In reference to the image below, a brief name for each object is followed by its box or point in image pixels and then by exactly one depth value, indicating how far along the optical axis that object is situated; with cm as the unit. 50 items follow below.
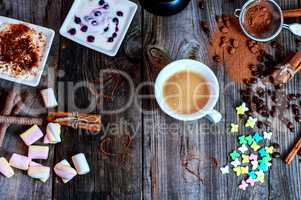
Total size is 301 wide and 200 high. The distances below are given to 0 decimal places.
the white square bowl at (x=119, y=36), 100
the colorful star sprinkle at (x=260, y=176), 98
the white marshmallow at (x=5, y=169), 96
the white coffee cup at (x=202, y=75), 95
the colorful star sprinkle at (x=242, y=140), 98
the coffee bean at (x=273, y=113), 99
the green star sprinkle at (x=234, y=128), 99
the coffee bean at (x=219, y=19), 102
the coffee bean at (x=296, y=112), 99
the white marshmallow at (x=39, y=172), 96
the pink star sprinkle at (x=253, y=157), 98
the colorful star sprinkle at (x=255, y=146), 98
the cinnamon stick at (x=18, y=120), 96
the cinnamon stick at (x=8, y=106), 96
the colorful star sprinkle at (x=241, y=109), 99
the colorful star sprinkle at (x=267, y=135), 99
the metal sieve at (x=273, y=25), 100
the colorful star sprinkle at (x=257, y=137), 98
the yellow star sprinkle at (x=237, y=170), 98
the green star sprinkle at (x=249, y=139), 98
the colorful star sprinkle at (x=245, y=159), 98
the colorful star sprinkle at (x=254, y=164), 98
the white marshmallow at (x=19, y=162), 96
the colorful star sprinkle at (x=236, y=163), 98
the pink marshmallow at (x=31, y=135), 97
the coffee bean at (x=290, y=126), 99
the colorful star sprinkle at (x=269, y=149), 98
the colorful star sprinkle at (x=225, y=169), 97
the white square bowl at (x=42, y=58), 98
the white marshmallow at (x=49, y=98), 98
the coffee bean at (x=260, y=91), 100
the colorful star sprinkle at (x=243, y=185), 97
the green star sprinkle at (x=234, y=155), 98
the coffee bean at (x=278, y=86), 100
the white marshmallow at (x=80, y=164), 96
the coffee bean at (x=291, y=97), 100
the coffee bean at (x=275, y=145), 99
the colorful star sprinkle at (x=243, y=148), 98
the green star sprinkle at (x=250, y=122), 99
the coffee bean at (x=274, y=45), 101
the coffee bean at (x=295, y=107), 99
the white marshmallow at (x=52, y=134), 96
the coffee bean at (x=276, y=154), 98
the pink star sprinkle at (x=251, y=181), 97
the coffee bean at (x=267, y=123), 99
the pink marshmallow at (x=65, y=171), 96
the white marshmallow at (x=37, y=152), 97
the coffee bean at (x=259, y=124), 99
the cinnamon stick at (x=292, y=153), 98
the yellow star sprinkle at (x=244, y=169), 98
